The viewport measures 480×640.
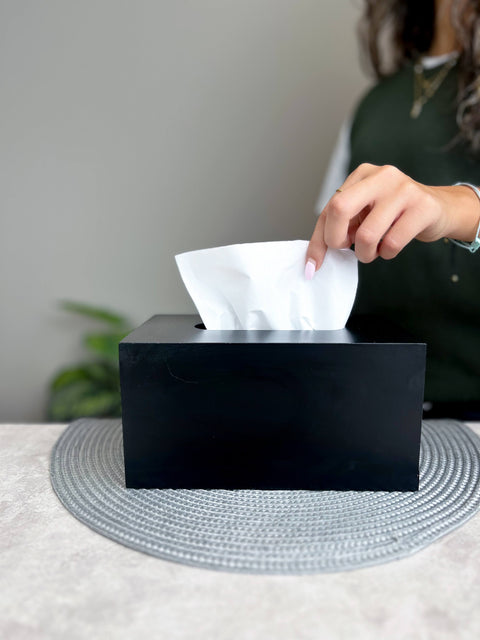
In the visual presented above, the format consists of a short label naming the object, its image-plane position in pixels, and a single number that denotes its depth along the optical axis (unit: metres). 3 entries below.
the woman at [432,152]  0.99
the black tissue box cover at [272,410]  0.52
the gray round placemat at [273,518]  0.43
